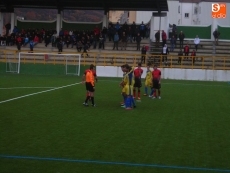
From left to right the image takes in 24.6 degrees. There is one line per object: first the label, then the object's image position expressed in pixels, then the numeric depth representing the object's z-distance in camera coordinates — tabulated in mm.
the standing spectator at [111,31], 51969
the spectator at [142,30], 51875
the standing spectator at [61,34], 51806
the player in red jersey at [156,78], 25144
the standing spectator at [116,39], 50038
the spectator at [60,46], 48700
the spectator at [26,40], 51738
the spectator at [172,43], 49344
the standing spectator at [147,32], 53269
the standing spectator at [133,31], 51969
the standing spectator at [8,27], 55156
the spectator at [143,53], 46038
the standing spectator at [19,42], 49312
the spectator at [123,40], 50281
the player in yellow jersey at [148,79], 26078
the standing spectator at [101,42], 50188
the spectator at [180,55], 45388
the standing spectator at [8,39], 52062
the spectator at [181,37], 49538
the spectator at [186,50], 46662
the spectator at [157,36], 50094
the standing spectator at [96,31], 51606
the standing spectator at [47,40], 52072
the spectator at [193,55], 44947
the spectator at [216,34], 50884
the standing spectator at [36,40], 52462
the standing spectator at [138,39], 49469
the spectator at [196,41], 49250
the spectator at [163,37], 48984
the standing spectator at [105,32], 52025
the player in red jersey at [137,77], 24125
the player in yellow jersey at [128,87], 19875
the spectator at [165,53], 45969
